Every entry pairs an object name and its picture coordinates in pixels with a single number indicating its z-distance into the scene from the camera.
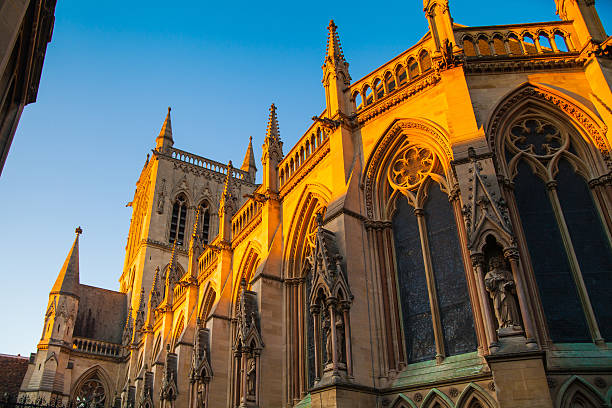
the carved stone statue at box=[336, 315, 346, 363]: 10.73
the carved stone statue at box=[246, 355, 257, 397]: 14.28
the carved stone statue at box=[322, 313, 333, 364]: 10.89
